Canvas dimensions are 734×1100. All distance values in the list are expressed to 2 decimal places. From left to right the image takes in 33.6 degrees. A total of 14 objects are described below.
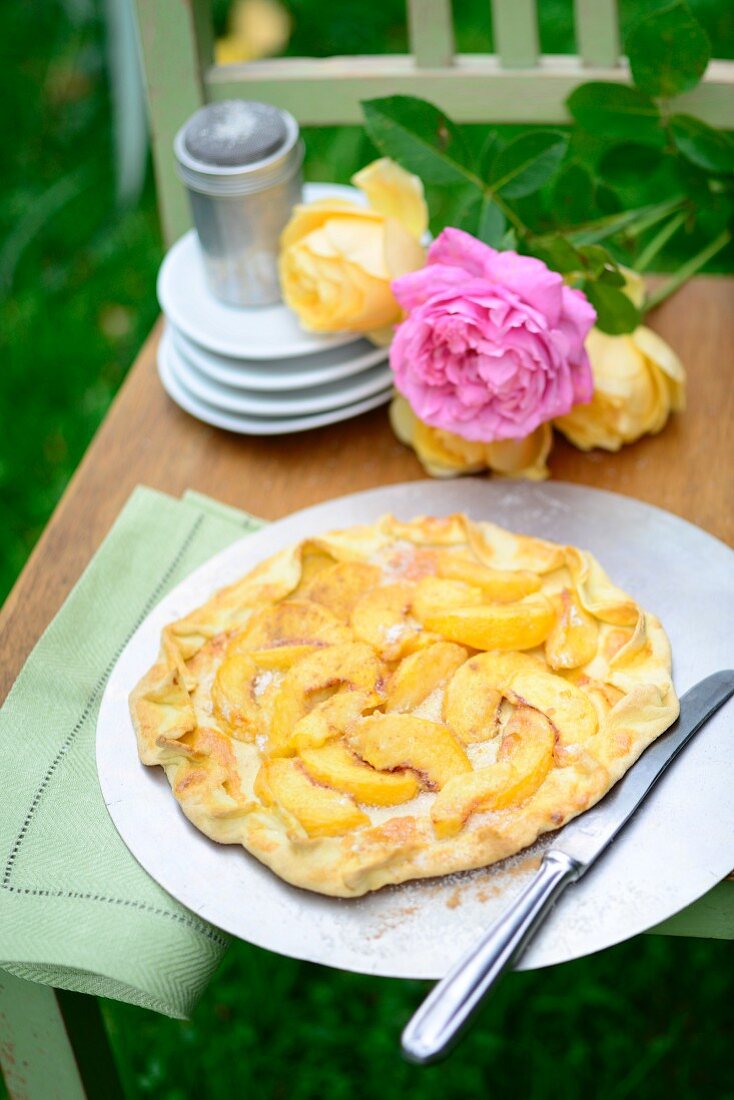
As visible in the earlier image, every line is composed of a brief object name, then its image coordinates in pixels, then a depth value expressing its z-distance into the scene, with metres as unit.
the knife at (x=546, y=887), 0.82
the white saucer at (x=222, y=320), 1.35
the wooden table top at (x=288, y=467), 1.29
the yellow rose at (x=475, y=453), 1.29
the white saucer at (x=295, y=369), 1.36
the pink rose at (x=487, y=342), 1.15
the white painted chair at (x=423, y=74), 1.46
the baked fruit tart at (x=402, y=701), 0.95
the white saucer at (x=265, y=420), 1.38
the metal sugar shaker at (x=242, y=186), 1.32
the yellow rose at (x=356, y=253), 1.29
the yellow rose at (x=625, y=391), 1.31
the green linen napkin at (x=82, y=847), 0.95
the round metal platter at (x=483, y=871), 0.89
